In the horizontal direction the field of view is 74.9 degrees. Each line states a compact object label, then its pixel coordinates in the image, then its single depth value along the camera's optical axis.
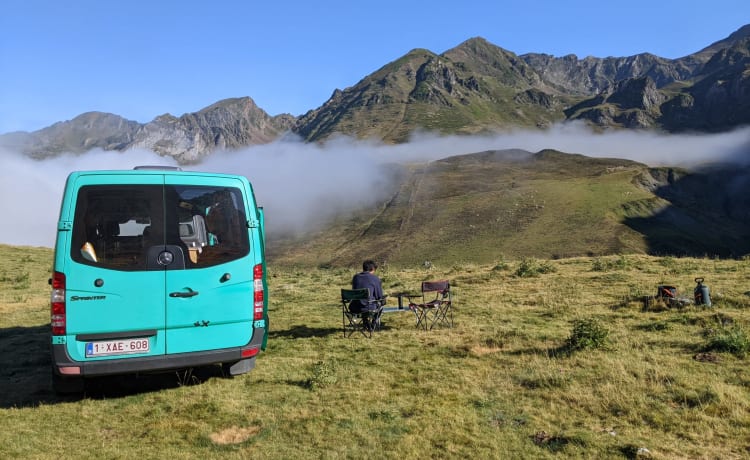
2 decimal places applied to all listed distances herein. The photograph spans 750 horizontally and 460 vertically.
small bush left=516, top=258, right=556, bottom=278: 22.23
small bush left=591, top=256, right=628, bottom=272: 22.52
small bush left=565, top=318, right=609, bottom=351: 9.36
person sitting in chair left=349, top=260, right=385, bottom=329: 11.84
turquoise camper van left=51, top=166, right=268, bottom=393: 6.71
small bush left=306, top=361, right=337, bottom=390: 7.91
